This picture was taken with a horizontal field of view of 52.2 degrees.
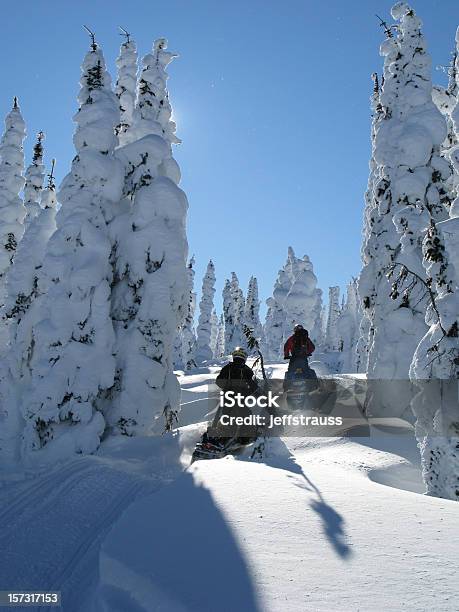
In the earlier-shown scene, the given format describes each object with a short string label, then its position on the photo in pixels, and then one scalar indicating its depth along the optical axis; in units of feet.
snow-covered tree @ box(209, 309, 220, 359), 282.56
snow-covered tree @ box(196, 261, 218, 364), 201.77
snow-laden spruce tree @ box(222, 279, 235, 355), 193.40
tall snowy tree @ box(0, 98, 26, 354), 85.20
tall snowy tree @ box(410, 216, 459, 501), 21.88
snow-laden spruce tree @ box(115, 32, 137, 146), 75.97
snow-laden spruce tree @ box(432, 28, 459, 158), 58.59
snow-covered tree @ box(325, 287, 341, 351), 250.84
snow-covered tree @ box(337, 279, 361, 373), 163.22
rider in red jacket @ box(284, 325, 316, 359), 40.88
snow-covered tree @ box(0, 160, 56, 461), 49.27
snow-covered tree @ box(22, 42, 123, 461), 41.14
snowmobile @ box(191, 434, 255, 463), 32.17
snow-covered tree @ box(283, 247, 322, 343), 130.82
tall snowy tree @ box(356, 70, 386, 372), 52.54
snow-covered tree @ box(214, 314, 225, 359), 288.75
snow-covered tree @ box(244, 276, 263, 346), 192.87
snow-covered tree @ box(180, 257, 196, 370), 169.55
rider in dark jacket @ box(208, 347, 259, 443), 32.96
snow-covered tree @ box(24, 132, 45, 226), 92.38
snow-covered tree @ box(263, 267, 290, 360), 176.66
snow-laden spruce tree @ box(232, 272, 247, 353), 188.24
